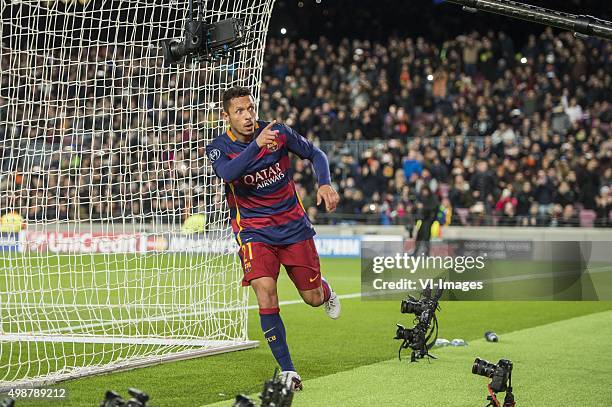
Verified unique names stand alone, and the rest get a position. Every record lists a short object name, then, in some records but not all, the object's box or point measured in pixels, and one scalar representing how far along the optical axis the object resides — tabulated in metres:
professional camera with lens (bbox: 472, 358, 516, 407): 11.21
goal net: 16.11
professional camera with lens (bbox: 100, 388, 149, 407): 8.20
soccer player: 14.09
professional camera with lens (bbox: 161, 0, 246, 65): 14.49
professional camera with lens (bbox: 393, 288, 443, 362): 16.66
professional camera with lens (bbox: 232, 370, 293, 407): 8.66
